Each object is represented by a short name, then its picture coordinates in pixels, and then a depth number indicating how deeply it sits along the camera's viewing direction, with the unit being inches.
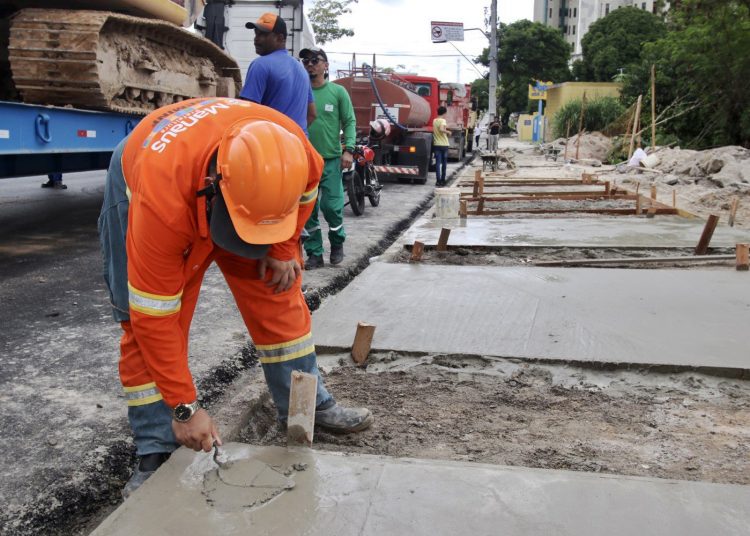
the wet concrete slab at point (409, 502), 90.1
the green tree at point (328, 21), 1830.7
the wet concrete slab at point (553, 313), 158.7
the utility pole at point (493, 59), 1117.1
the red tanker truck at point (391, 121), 562.9
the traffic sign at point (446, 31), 1322.6
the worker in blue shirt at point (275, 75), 216.1
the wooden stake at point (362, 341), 158.2
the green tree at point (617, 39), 2283.5
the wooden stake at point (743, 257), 237.5
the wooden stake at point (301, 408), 112.7
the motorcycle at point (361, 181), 374.3
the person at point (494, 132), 1009.9
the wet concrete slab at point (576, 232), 289.2
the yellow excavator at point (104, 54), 252.8
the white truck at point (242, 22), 439.5
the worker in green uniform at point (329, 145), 253.3
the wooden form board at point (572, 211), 375.2
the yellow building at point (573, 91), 1772.9
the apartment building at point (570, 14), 3801.7
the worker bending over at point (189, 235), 86.9
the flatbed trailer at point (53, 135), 212.5
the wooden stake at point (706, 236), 263.0
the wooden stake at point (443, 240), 276.8
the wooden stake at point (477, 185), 455.1
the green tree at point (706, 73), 944.3
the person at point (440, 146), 585.4
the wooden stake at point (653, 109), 795.7
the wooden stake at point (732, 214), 340.0
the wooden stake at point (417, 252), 262.2
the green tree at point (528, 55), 2402.8
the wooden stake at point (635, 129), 825.0
